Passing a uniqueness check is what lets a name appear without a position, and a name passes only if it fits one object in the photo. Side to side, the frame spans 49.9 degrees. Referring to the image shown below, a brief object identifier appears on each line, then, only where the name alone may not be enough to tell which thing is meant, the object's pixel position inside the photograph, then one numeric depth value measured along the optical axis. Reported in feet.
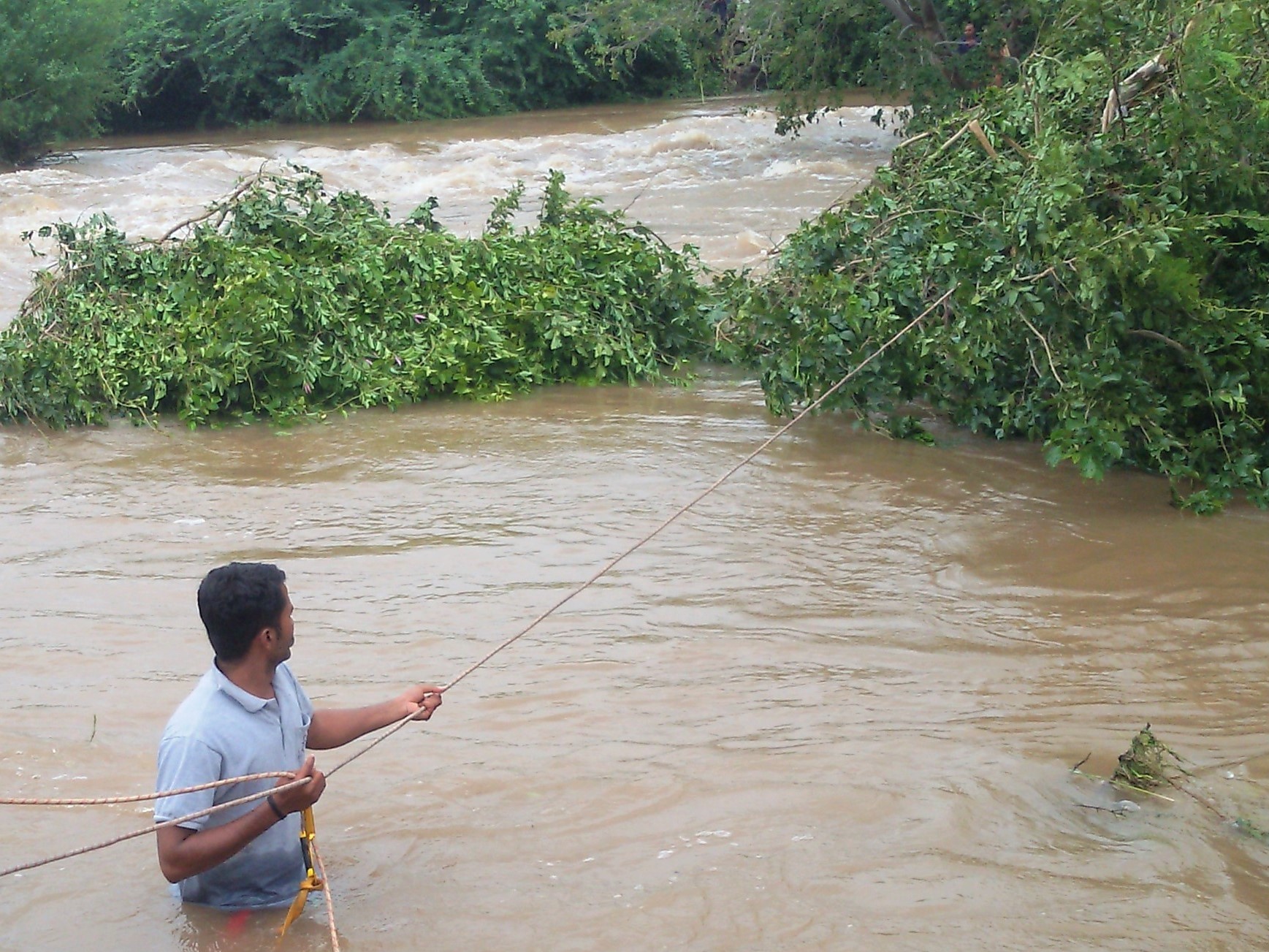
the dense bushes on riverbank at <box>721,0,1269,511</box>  20.76
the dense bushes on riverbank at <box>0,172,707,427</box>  28.30
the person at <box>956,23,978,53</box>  52.80
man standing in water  10.30
